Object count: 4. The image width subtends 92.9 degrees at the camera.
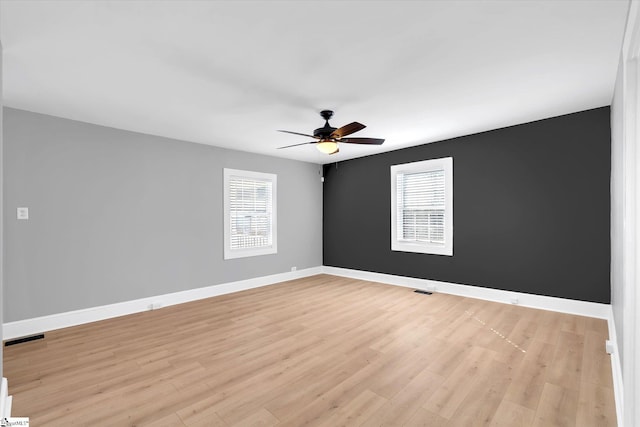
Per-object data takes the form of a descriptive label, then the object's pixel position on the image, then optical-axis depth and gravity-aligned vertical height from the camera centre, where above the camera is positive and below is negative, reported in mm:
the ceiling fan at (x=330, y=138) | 3521 +893
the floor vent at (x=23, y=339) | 3253 -1401
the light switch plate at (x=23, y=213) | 3520 -8
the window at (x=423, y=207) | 5141 +116
